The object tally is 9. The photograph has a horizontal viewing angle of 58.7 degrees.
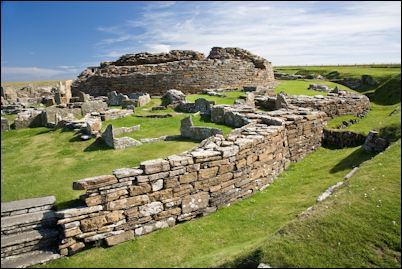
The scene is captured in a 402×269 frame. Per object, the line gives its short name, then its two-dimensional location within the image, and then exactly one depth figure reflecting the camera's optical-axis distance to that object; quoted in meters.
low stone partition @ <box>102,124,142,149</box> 13.27
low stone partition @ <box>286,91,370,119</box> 19.17
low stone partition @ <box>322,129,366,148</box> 15.54
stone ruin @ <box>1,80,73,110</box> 26.39
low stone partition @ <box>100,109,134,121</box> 19.23
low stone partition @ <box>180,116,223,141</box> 14.29
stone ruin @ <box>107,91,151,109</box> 23.20
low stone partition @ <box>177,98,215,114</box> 19.56
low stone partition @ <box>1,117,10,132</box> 18.31
